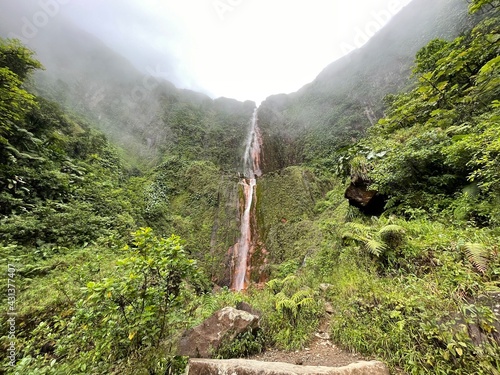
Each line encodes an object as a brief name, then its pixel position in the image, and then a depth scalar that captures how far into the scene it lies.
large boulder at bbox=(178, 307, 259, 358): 2.95
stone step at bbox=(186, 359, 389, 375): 2.05
